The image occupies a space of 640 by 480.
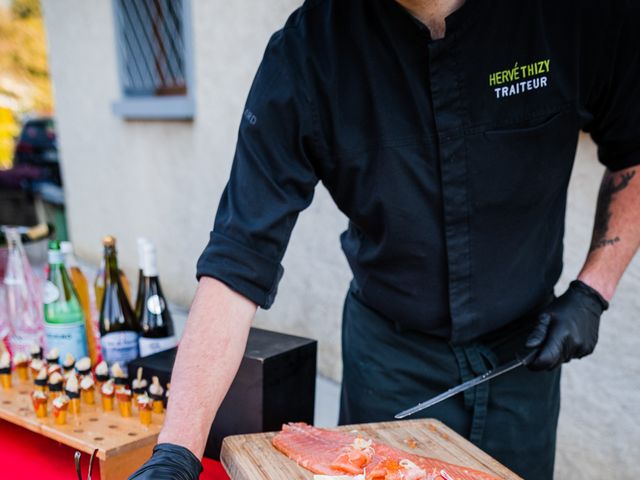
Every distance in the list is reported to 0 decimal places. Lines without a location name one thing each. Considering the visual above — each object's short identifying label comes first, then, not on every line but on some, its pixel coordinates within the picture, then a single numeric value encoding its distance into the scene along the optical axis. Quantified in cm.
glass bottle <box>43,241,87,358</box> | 172
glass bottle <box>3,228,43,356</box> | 204
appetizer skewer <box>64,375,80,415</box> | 139
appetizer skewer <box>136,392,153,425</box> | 135
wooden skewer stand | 124
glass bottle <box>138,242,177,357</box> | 179
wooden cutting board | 111
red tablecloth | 134
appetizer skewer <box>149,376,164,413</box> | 140
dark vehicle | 1098
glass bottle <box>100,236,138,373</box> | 190
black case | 134
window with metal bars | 459
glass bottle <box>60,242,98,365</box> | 190
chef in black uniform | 126
